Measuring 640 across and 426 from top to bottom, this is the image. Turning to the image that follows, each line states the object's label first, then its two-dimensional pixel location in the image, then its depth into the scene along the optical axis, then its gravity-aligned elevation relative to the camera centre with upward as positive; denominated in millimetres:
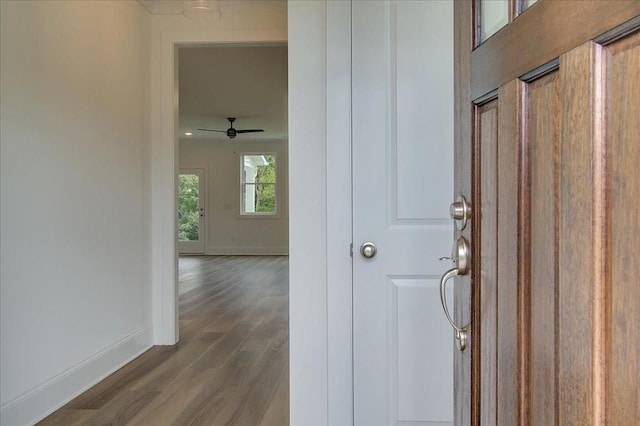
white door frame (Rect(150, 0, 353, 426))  1812 -18
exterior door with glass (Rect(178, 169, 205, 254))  10781 -23
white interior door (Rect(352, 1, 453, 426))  1785 +27
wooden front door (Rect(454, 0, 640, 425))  418 -9
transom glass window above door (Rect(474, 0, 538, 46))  615 +303
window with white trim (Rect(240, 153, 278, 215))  10688 +581
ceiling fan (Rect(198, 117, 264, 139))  8234 +1450
